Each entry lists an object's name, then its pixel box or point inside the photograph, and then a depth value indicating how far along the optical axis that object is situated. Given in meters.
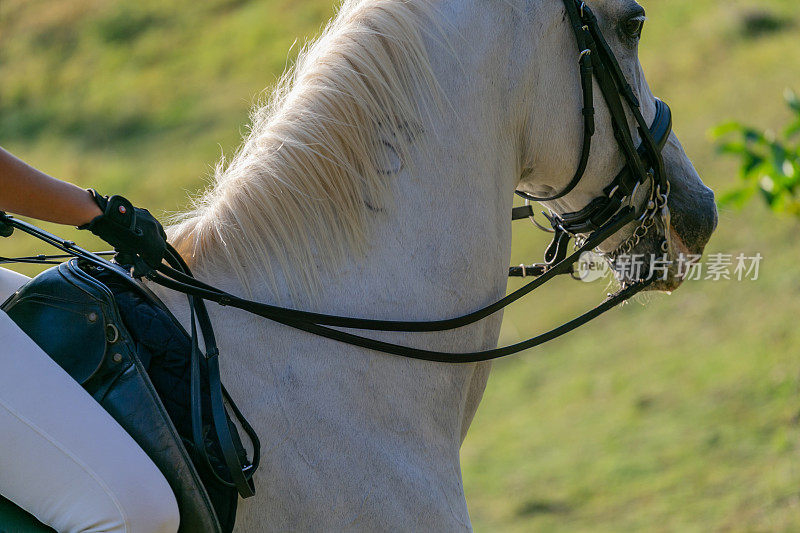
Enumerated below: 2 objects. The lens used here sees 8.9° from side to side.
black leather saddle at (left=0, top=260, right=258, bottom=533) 8.70
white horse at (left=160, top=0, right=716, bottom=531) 8.81
